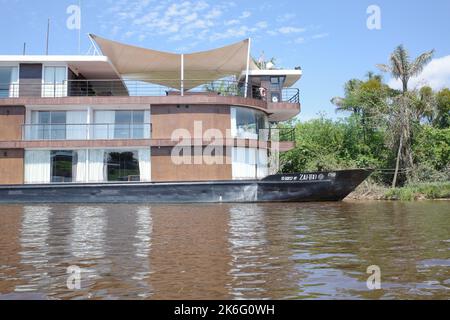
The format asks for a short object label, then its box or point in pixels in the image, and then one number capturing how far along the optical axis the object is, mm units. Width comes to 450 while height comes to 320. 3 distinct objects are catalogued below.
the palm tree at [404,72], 27016
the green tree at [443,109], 37062
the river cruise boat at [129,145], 17500
